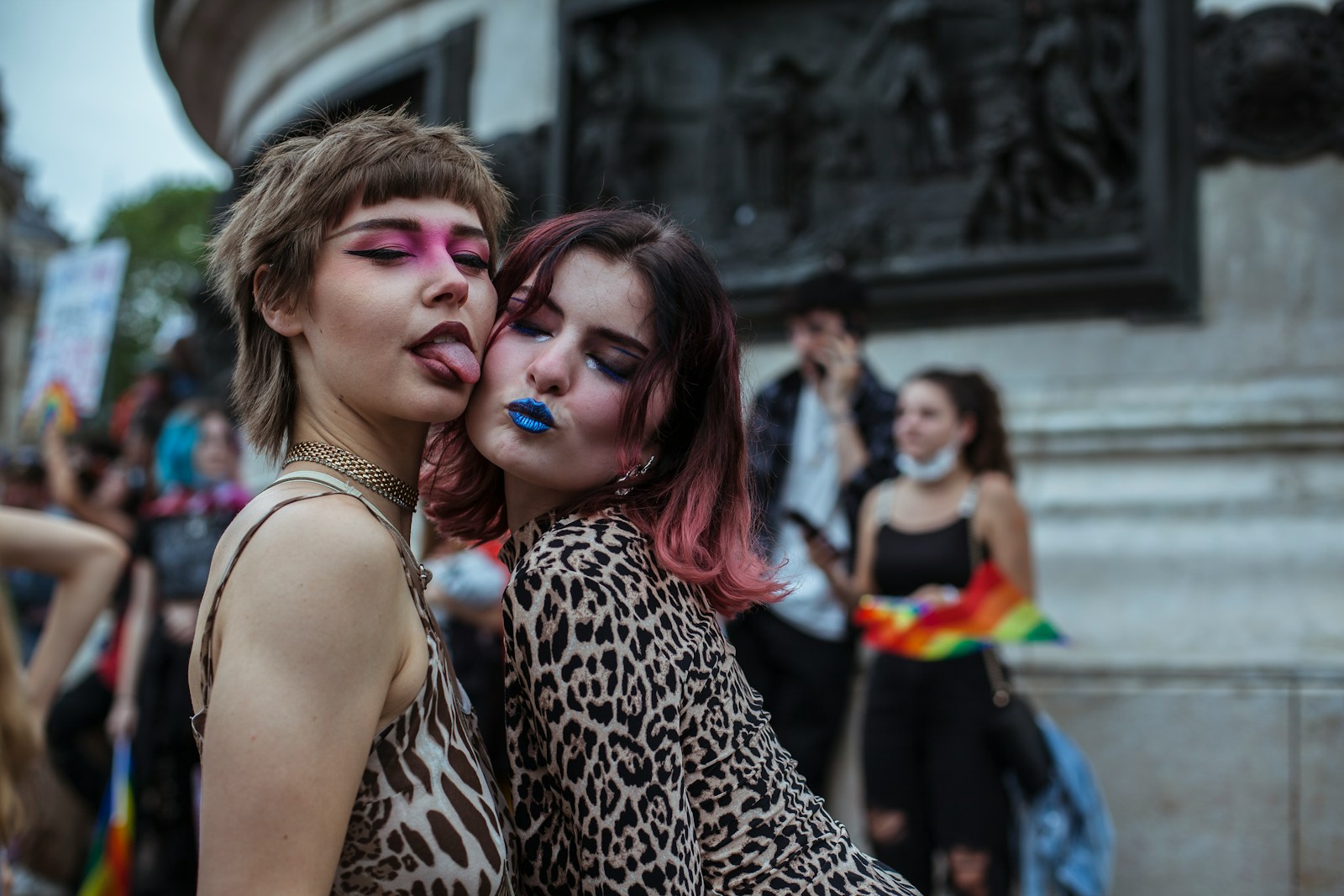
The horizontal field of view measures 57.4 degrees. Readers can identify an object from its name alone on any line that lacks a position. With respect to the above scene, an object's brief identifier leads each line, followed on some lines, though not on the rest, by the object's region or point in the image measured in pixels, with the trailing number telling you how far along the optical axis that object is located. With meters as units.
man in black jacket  4.74
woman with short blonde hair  1.37
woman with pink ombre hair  1.55
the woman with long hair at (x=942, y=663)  4.22
